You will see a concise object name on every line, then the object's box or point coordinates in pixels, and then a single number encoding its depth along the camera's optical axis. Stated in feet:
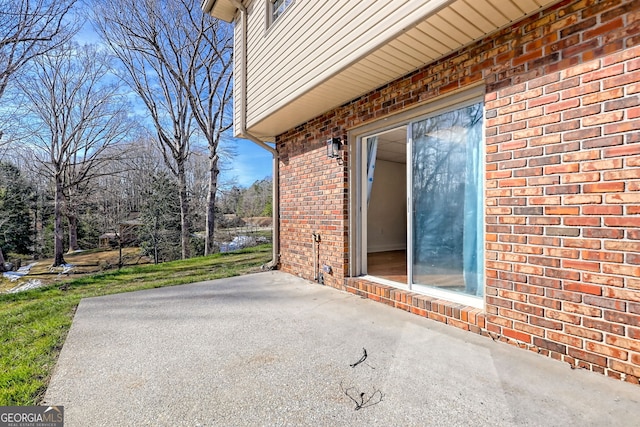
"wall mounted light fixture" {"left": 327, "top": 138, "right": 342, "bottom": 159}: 14.02
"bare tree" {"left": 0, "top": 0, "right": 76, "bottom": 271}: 23.80
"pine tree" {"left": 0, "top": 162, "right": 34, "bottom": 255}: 44.19
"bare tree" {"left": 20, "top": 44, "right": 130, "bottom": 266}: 41.75
